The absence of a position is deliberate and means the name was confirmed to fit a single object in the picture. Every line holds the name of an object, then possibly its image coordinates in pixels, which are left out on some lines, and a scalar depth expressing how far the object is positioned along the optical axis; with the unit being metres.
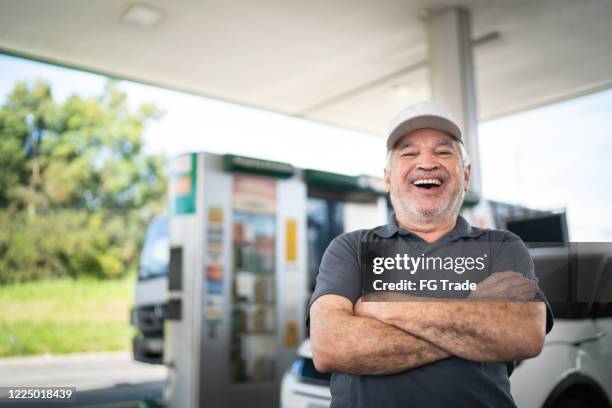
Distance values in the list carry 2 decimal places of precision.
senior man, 1.48
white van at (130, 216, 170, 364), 7.71
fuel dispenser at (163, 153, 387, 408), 5.35
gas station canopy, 5.91
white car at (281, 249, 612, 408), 1.81
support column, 6.01
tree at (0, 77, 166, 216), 13.75
